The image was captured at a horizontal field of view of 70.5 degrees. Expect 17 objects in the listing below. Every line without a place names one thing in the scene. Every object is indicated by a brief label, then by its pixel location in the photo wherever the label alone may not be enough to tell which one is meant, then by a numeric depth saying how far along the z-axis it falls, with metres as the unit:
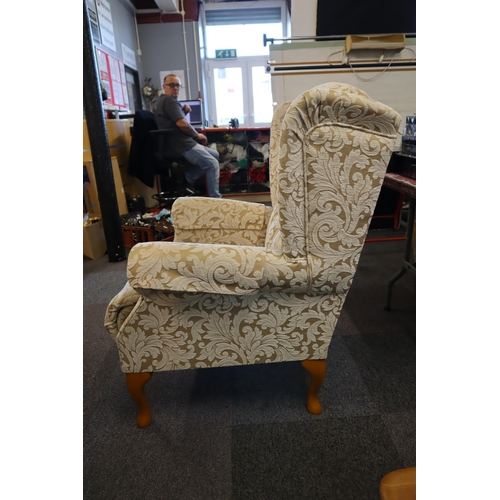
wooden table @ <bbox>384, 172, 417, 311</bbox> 1.65
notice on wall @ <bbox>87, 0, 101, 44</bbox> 3.67
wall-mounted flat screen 3.25
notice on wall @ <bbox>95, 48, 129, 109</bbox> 4.03
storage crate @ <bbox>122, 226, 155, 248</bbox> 2.86
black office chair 3.48
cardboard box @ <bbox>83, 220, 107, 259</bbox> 2.67
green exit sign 5.86
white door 5.97
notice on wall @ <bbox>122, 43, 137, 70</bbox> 4.87
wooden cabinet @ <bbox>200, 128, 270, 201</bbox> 4.28
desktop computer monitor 4.38
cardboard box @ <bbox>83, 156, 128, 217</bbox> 2.73
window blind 5.73
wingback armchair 0.87
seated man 3.34
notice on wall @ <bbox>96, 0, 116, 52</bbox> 4.01
